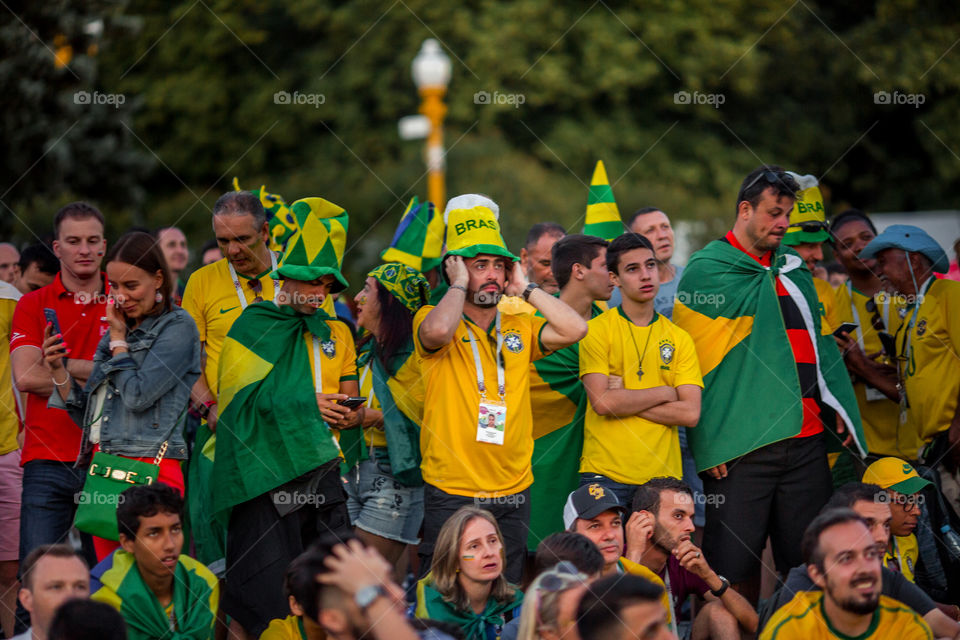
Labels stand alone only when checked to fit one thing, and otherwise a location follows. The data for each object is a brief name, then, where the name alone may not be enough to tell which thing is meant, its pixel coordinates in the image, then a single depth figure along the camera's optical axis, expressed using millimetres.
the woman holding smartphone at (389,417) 13281
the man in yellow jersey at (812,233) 15125
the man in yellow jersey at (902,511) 13117
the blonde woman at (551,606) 9086
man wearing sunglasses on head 12828
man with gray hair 13086
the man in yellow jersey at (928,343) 14312
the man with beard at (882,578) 10859
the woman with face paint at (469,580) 10953
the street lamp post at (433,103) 30672
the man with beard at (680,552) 11891
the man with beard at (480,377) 11906
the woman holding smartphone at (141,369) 11531
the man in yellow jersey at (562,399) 13711
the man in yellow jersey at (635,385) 12695
